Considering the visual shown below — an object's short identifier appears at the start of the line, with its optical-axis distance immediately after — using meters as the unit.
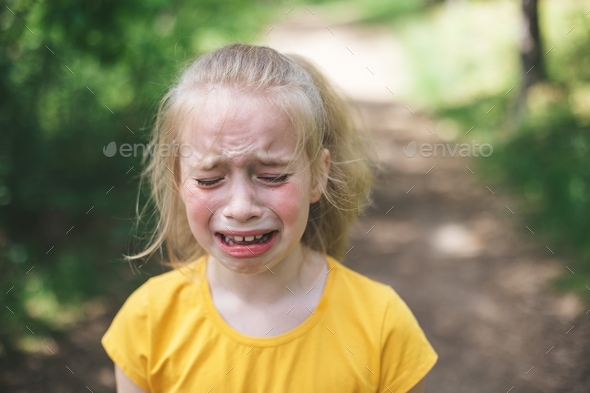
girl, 0.68
